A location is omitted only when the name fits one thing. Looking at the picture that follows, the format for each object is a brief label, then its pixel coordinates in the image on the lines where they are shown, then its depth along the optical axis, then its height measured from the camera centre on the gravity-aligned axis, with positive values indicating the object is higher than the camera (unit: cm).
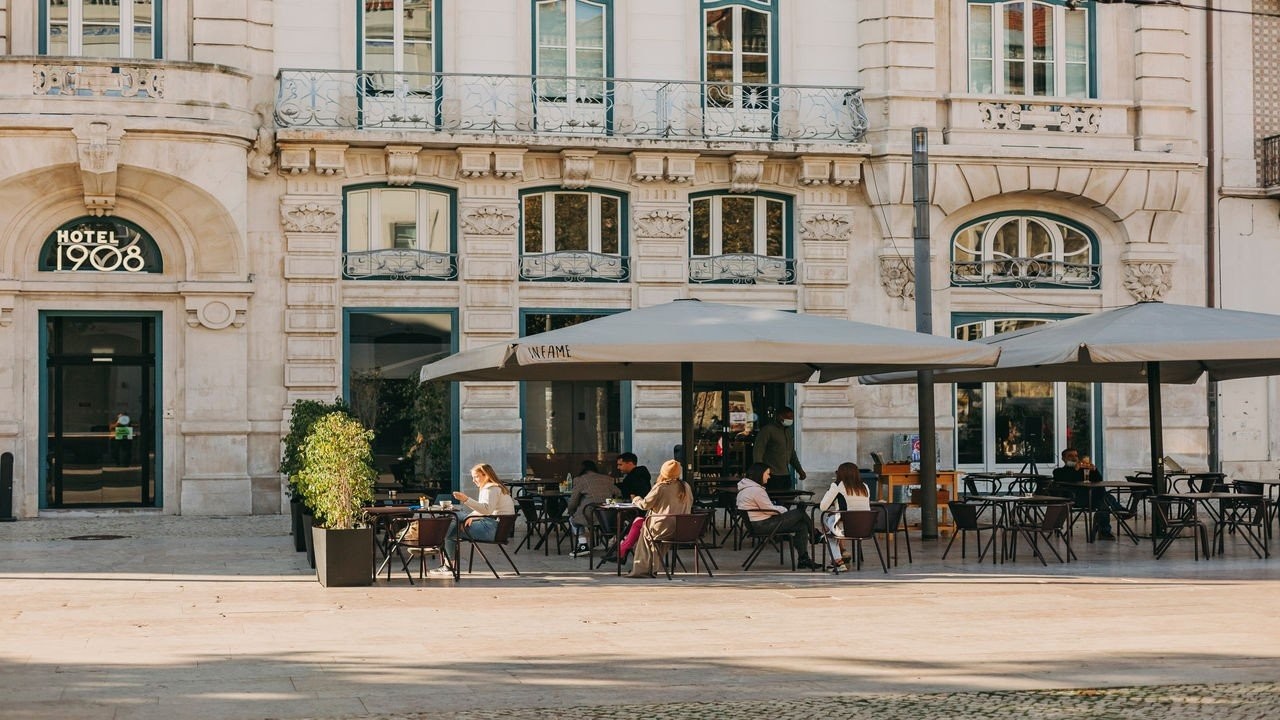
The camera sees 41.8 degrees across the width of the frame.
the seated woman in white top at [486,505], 1554 -110
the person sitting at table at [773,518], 1543 -121
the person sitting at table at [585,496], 1661 -108
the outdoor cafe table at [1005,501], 1619 -115
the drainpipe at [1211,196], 2636 +297
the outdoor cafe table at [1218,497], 1644 -112
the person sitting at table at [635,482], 1700 -96
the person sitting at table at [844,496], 1555 -102
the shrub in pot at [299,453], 1695 -66
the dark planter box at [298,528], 1724 -144
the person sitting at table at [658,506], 1492 -106
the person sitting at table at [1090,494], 1869 -122
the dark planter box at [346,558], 1412 -143
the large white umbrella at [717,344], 1471 +38
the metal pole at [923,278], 1888 +129
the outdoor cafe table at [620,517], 1530 -120
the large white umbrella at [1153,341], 1587 +42
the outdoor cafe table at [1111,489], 1842 -123
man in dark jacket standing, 2012 -79
